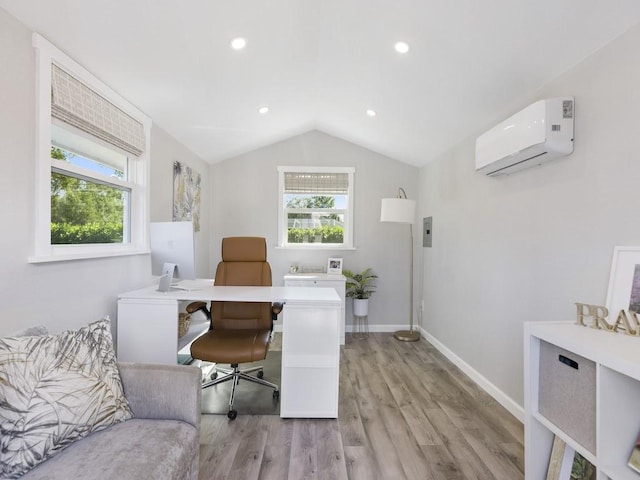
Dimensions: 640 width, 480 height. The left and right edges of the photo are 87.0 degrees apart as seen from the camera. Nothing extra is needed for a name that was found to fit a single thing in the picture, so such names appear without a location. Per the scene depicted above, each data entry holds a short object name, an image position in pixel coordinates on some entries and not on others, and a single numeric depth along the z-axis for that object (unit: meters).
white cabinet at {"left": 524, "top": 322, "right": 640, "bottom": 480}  1.14
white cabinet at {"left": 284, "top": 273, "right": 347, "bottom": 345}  4.04
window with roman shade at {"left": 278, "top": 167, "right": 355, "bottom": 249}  4.58
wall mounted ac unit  1.84
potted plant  4.28
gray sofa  1.13
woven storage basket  2.61
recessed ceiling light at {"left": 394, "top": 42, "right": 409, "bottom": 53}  2.21
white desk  2.24
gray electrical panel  4.11
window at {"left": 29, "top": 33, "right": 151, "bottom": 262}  1.71
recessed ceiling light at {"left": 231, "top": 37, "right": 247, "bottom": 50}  2.22
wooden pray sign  1.36
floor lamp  3.91
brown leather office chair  2.33
